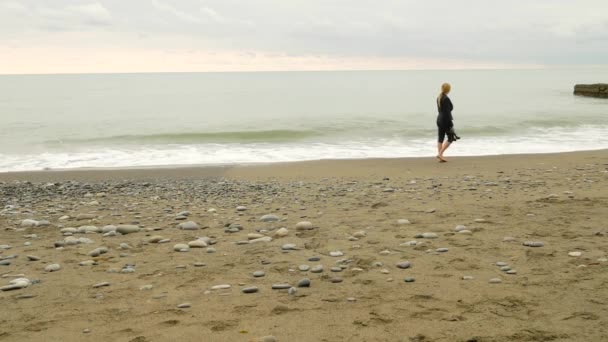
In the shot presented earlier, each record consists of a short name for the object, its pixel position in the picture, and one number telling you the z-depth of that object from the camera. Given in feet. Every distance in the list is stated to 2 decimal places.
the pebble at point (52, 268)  16.88
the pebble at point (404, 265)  16.07
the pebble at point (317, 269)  15.99
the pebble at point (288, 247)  18.47
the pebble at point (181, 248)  18.76
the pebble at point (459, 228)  20.03
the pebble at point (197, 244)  19.13
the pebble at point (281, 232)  20.48
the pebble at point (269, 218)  23.11
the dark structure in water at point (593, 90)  151.94
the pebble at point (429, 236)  19.25
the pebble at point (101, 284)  15.23
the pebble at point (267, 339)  11.37
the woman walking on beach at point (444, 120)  43.07
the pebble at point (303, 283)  14.76
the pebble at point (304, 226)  21.33
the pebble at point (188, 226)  22.00
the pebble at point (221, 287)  14.76
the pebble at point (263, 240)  19.58
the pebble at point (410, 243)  18.36
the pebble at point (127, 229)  21.66
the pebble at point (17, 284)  15.23
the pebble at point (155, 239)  20.15
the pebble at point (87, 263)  17.35
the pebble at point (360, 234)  19.83
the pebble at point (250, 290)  14.42
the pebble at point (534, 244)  17.76
